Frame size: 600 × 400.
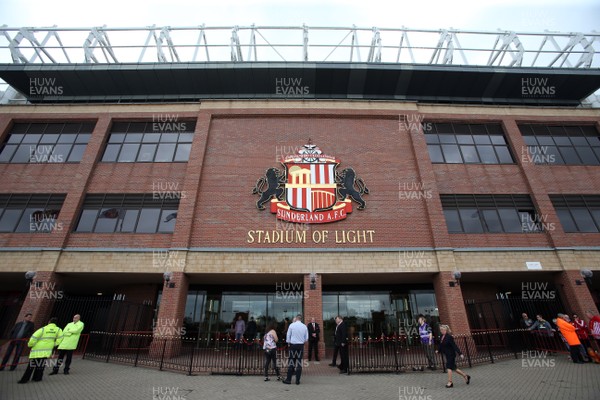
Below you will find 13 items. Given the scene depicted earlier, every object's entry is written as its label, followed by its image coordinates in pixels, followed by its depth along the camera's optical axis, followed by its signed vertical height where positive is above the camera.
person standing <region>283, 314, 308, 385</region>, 8.59 -0.05
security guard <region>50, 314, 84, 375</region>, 9.52 +0.06
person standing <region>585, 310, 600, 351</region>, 11.09 +0.46
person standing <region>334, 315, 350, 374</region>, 10.15 +0.00
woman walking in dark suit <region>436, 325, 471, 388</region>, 8.28 -0.19
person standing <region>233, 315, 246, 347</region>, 15.71 +0.69
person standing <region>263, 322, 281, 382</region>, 9.37 -0.10
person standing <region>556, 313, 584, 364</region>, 10.65 +0.13
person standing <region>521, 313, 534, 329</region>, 13.20 +0.79
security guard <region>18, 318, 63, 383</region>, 8.59 -0.18
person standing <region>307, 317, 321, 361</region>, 12.48 +0.19
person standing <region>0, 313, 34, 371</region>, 9.94 +0.13
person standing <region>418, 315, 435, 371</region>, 10.48 +0.02
